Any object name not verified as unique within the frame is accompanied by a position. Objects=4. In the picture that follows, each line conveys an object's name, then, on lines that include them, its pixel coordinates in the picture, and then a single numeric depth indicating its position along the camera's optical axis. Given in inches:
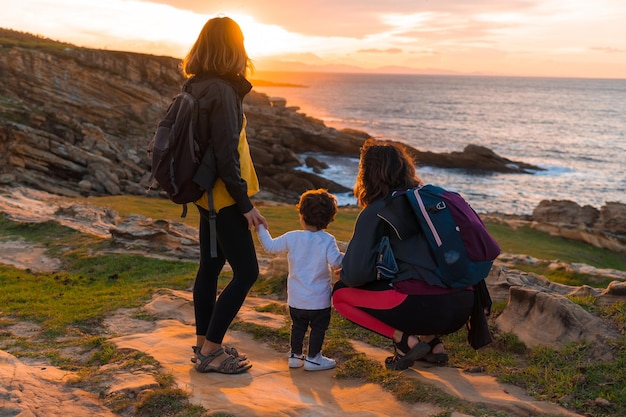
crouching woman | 179.9
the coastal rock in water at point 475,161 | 1973.4
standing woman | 172.9
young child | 190.5
